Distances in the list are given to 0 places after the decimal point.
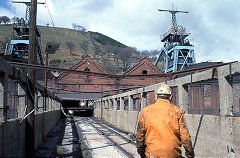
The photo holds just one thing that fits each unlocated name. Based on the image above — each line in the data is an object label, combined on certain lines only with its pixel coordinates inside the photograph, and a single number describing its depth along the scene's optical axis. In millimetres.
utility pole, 8305
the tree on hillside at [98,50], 125688
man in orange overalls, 3369
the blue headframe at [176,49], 46238
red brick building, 41062
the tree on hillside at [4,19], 146250
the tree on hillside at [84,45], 127375
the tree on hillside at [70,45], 124406
